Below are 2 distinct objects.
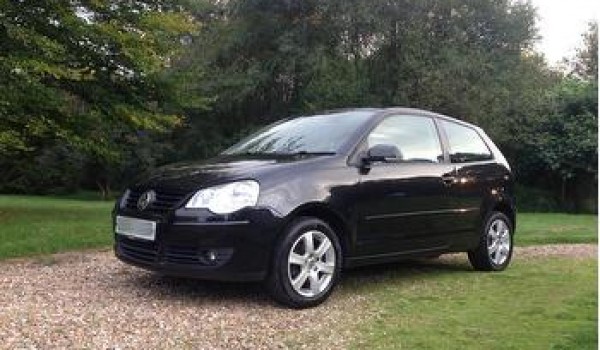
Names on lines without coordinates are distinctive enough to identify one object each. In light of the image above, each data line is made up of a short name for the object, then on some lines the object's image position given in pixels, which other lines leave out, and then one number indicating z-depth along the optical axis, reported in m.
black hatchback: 5.88
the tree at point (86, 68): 12.95
